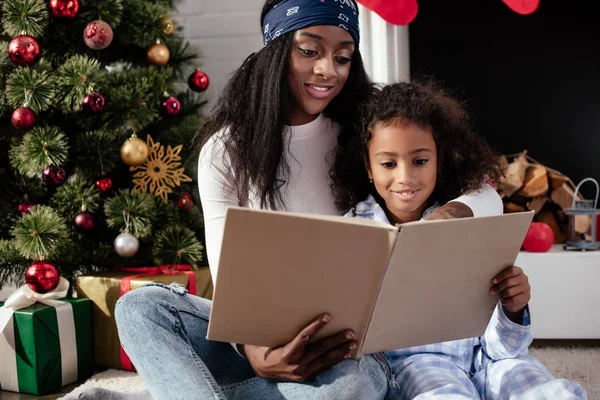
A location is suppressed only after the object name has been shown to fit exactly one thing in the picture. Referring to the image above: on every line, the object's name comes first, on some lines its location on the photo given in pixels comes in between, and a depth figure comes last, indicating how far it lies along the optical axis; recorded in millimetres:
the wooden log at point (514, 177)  2248
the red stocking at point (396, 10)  2213
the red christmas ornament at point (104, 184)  1958
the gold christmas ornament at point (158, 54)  2066
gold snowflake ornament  2004
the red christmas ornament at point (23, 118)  1840
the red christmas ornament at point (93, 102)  1861
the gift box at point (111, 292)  1857
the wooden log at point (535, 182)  2246
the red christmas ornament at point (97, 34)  1912
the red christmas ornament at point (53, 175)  1877
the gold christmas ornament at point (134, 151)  1950
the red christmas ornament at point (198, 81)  2154
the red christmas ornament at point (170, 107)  2027
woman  1110
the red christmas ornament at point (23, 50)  1831
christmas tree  1865
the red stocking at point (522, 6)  2172
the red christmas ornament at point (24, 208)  1940
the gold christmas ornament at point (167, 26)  2086
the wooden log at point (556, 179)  2264
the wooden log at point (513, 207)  2307
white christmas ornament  1900
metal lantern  2125
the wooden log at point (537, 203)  2299
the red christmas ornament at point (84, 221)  1891
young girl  1188
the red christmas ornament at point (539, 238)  2088
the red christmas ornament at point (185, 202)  2041
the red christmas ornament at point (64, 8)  1883
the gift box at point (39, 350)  1712
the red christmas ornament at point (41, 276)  1759
